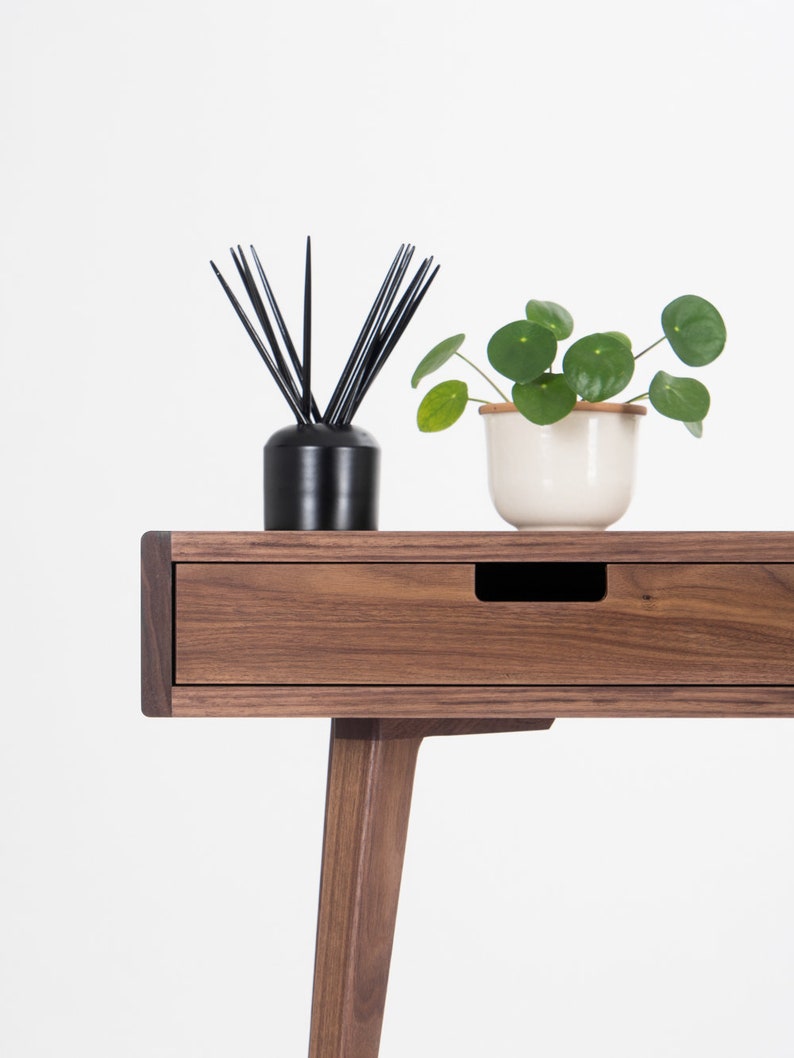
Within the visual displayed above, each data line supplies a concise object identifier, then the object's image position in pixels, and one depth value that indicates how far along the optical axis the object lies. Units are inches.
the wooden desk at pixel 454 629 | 73.9
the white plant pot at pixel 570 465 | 78.4
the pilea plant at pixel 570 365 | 77.2
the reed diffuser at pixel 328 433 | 77.4
